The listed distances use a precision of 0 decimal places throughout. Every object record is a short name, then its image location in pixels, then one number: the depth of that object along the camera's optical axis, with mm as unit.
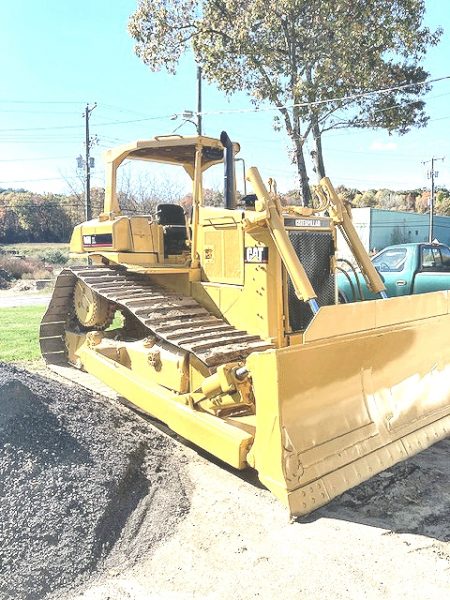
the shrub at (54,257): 35338
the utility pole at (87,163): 26588
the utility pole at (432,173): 42688
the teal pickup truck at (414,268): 10484
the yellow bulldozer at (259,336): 3676
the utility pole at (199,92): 20653
